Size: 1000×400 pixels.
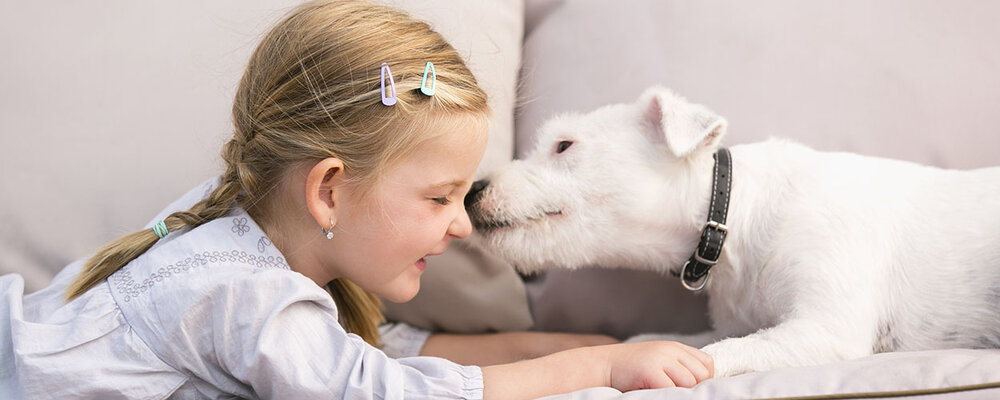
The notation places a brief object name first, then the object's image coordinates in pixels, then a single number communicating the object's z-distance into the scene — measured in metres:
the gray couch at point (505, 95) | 1.34
